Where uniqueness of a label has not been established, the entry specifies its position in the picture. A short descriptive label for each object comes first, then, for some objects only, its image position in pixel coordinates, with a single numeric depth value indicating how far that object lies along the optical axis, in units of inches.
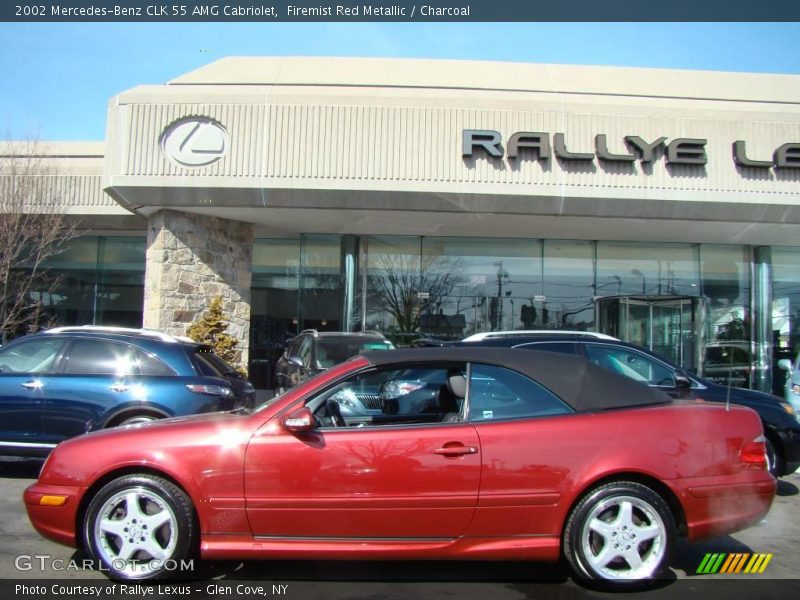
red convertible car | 156.5
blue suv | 270.5
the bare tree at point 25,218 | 506.3
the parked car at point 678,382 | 274.8
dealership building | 482.6
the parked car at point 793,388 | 322.3
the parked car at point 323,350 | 388.5
